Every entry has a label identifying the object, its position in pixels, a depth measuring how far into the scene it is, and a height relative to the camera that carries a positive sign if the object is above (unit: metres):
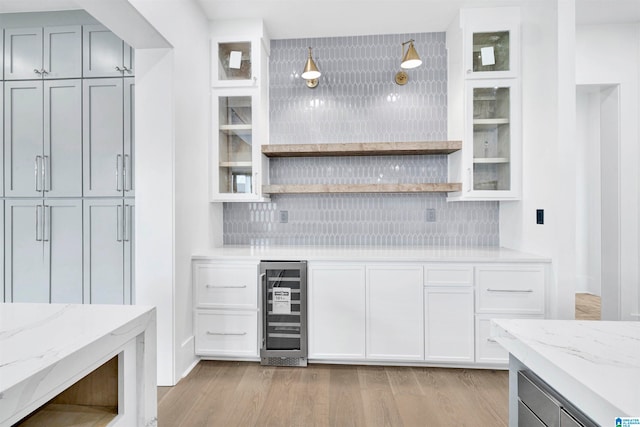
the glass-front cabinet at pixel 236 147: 2.96 +0.60
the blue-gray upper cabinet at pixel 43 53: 2.71 +1.31
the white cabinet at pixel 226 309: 2.61 -0.72
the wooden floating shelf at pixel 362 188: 2.88 +0.23
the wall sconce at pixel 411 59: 2.73 +1.26
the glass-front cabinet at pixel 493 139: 2.80 +0.65
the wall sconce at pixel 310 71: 2.88 +1.23
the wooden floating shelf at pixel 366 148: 2.88 +0.58
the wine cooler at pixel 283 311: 2.59 -0.74
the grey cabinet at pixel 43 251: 2.70 -0.29
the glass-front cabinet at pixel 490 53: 2.78 +1.35
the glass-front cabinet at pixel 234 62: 2.95 +1.34
